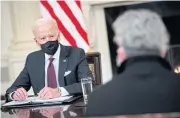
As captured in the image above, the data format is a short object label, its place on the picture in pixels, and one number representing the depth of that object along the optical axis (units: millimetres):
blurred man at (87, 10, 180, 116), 1542
